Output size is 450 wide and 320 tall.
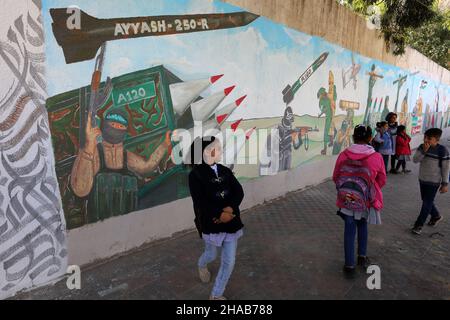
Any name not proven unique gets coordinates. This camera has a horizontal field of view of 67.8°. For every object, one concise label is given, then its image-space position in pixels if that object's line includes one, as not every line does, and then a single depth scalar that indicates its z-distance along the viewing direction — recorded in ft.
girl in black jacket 9.68
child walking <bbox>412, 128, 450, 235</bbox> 15.33
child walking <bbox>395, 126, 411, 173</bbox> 30.26
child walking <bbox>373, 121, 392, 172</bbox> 28.07
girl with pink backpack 11.68
